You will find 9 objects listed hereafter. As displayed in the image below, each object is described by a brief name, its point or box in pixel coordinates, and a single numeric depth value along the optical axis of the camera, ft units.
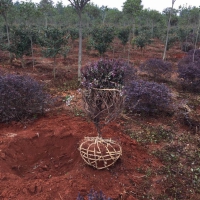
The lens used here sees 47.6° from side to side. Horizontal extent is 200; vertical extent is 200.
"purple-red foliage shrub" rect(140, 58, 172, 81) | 35.35
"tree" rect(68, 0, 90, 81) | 30.63
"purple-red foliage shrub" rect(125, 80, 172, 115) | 20.79
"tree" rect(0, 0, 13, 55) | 37.99
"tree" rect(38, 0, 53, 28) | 65.93
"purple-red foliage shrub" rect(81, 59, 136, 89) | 12.84
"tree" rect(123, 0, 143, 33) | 45.32
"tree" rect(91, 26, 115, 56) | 43.29
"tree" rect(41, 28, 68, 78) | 32.63
